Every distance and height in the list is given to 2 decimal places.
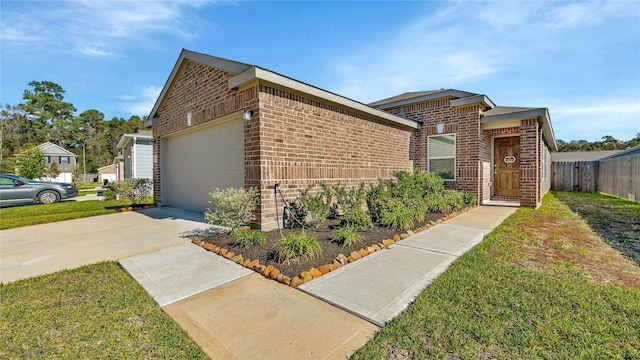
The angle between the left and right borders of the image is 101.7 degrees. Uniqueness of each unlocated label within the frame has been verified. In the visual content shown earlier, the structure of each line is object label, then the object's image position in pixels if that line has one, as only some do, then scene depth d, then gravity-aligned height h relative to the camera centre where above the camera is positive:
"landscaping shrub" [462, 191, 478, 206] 8.95 -0.77
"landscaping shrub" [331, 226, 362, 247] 4.36 -1.04
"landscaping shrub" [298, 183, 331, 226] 5.59 -0.61
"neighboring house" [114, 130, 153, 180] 15.38 +1.45
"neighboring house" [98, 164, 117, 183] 38.14 +0.82
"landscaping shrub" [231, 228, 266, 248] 4.37 -1.04
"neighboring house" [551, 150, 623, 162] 26.62 +2.05
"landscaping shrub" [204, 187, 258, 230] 4.67 -0.58
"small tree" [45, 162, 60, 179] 30.88 +0.82
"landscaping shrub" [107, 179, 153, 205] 10.34 -0.44
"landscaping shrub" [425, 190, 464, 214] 7.37 -0.76
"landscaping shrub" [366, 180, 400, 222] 6.03 -0.59
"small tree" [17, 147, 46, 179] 25.09 +1.36
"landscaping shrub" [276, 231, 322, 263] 3.70 -1.05
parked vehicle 10.77 -0.53
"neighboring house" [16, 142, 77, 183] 39.52 +3.28
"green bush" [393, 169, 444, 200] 6.87 -0.26
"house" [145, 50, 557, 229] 5.50 +1.15
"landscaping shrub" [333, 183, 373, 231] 5.30 -0.72
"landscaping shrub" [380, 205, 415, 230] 5.53 -0.93
